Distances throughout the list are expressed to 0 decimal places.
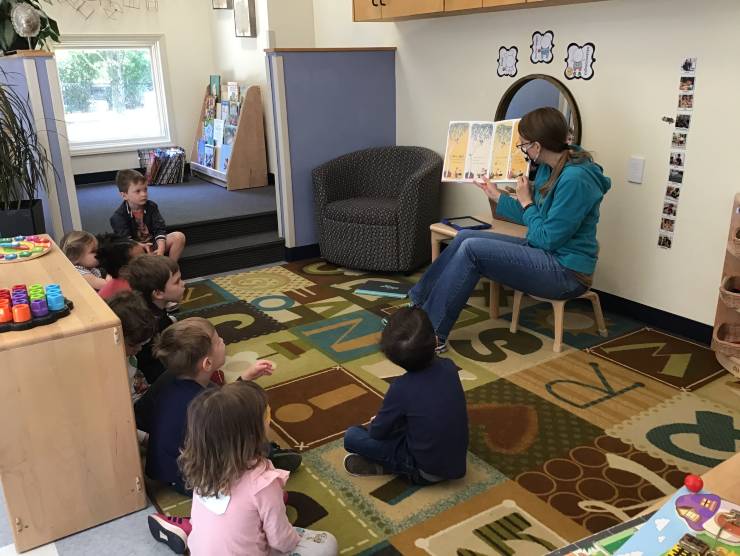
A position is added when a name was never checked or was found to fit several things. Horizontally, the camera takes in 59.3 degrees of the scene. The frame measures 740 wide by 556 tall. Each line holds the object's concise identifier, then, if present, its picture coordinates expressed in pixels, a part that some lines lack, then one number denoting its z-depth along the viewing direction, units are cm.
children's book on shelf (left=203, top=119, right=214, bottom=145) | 644
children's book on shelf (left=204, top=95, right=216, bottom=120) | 650
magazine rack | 588
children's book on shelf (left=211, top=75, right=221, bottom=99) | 648
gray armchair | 407
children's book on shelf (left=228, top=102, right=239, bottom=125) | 601
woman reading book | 286
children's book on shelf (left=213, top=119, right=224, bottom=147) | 622
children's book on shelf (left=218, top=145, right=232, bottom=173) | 598
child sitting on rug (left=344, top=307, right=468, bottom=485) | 197
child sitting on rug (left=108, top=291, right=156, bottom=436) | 223
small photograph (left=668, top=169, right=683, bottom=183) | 311
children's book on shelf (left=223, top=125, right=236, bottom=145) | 598
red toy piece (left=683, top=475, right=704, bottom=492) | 122
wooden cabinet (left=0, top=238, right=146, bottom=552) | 178
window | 635
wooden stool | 305
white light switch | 327
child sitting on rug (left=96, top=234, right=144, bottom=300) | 302
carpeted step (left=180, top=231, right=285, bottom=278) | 436
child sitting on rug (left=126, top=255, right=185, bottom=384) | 258
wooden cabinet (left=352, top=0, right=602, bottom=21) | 324
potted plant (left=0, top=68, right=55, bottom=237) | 335
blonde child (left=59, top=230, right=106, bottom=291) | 293
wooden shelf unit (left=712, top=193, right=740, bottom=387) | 273
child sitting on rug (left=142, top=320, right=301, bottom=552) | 196
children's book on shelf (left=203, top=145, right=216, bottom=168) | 629
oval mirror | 351
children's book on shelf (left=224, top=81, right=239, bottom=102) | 610
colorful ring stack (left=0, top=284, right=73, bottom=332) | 180
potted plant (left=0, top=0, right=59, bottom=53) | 377
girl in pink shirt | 149
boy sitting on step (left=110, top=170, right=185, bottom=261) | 382
